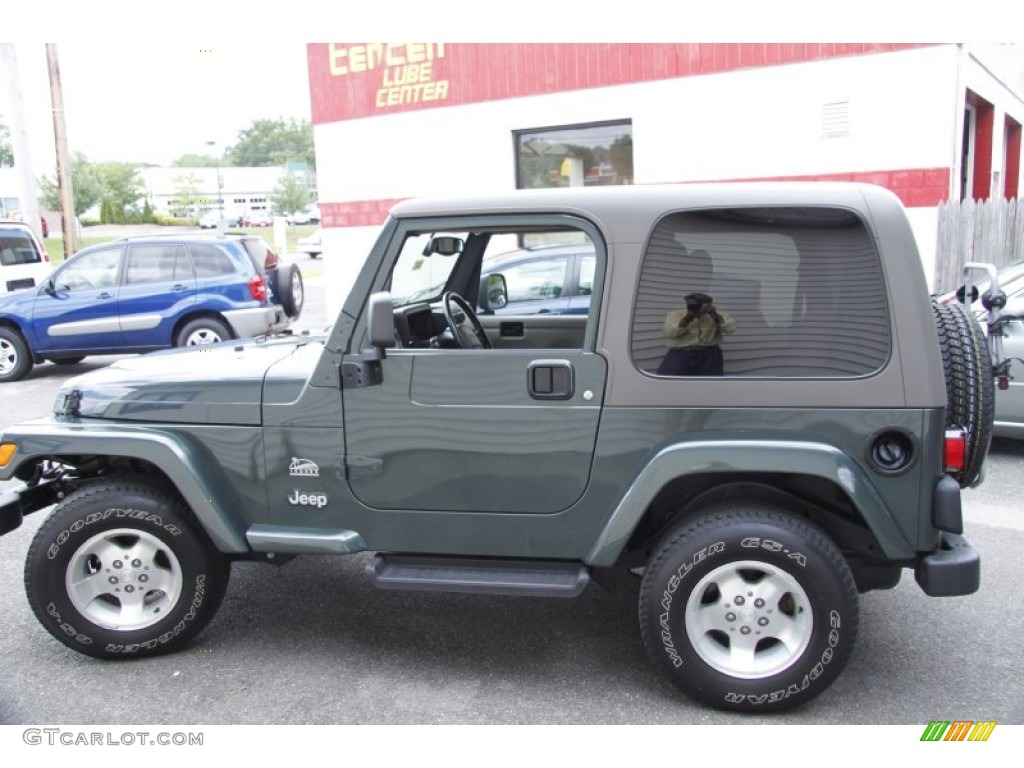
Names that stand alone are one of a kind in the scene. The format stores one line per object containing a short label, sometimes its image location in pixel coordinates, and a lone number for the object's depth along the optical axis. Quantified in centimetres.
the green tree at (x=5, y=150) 5408
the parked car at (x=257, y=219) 7112
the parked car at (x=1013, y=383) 606
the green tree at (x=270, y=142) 11078
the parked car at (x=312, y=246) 4284
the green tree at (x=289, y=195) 8100
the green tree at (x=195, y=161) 10018
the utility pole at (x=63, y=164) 1748
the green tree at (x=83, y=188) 5780
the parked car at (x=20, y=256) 1305
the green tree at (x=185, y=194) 7738
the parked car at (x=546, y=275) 622
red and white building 1089
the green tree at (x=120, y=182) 6838
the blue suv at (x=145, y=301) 1034
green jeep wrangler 302
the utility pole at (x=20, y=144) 1850
